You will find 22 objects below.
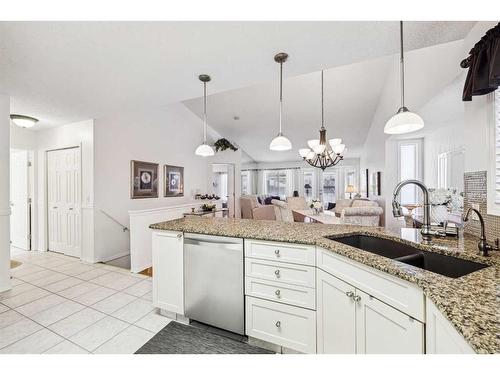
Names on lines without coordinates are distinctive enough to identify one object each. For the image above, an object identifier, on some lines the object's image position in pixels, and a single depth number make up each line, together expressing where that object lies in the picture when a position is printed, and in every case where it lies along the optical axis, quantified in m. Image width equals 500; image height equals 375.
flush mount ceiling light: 3.34
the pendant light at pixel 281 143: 2.24
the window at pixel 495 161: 1.36
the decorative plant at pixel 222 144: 6.41
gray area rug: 1.67
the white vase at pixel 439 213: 1.68
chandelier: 3.59
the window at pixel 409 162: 5.07
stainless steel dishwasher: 1.74
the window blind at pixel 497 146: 1.36
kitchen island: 0.67
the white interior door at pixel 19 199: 4.26
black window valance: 1.19
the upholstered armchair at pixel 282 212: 4.64
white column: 2.67
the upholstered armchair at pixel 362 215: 3.75
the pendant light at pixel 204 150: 2.65
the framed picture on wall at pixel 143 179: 4.30
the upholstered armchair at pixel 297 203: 6.42
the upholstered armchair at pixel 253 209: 6.38
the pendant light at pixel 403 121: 1.49
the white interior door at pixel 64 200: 3.85
